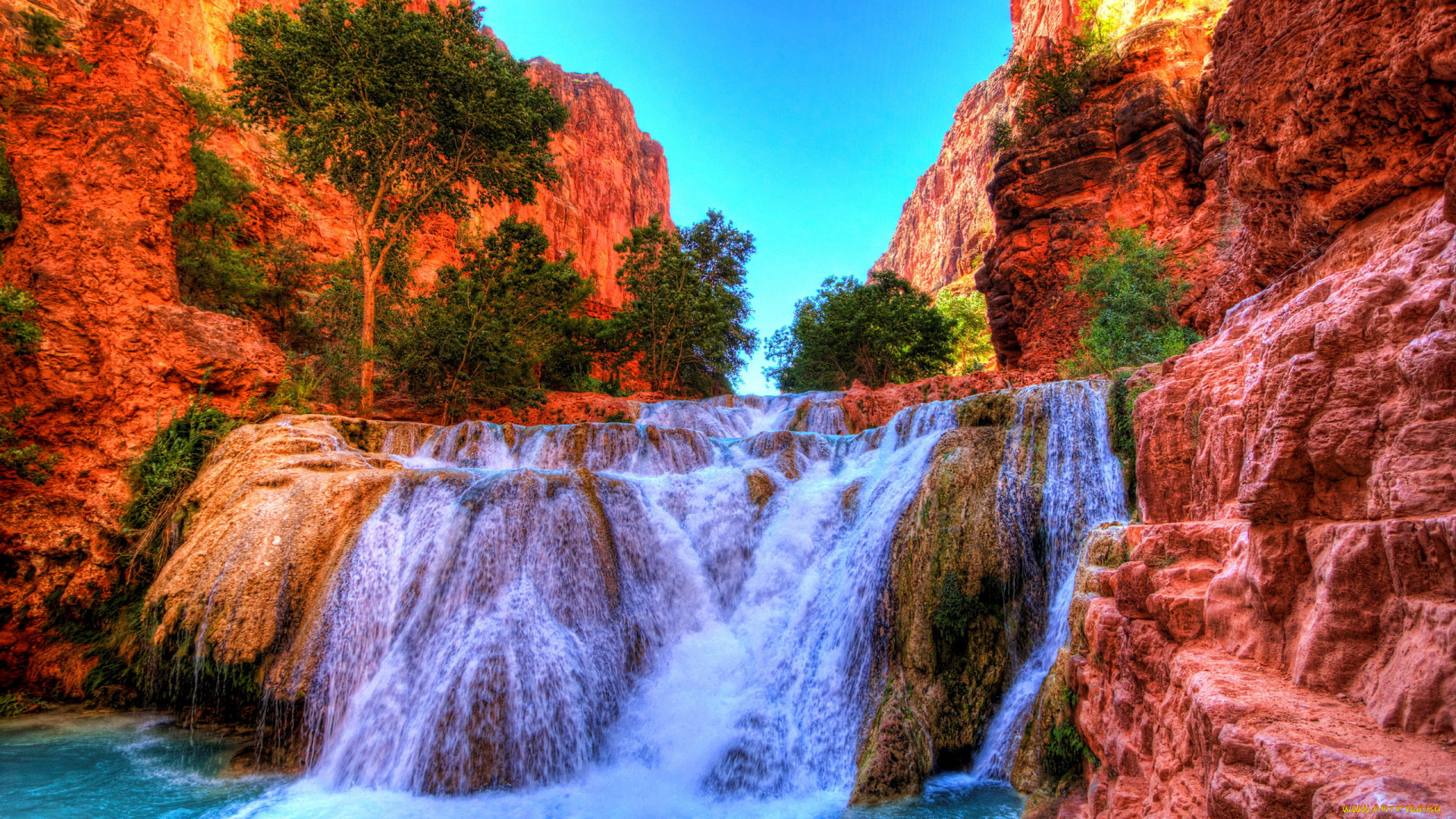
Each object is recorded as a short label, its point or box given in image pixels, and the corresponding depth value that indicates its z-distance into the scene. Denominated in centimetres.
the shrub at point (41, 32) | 949
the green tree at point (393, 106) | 1335
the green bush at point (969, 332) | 3847
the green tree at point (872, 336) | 2541
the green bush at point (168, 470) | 818
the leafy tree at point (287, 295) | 1672
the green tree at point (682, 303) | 2300
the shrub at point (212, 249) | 1379
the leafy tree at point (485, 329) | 1570
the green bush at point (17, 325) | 786
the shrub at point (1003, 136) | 2127
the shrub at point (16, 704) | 714
